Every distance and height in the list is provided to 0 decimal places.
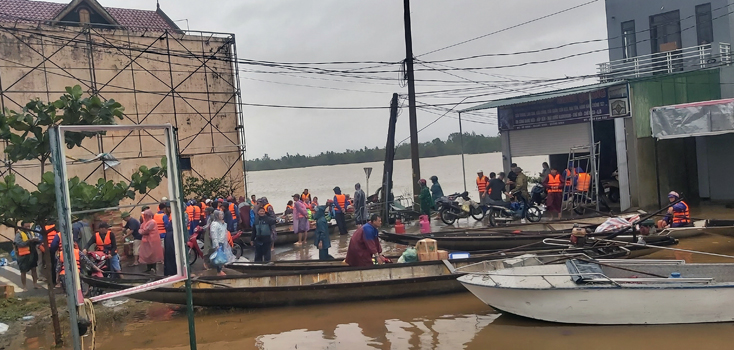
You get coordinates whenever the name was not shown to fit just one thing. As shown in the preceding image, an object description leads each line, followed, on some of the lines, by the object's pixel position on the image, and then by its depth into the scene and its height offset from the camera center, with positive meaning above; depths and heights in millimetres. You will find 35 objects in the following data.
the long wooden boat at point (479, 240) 13102 -1873
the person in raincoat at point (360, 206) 18219 -1290
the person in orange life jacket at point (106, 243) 11977 -1168
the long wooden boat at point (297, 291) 9547 -1928
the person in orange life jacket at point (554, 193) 18547 -1360
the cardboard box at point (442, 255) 11062 -1771
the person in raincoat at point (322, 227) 14617 -1455
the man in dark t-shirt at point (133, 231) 14594 -1259
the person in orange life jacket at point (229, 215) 16547 -1132
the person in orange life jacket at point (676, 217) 13148 -1689
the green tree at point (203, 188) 23516 -482
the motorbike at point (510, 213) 17750 -1808
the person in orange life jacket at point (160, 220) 13832 -935
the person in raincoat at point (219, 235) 12070 -1189
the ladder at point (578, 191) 18172 -1356
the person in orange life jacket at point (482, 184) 19219 -955
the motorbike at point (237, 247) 15106 -1867
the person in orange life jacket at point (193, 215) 16109 -1029
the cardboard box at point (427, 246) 11086 -1586
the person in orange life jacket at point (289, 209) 21303 -1400
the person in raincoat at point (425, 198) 20047 -1307
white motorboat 7582 -1893
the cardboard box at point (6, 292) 11258 -1845
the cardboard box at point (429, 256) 11016 -1754
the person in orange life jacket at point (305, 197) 19938 -968
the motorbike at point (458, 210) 18891 -1690
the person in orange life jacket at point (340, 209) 18453 -1327
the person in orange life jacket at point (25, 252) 11773 -1220
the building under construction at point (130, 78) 21375 +3910
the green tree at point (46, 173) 7168 +122
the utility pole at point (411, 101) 20250 +1894
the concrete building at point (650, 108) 18781 +1179
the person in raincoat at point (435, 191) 20969 -1170
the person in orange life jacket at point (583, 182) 18156 -1079
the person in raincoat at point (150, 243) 12750 -1345
